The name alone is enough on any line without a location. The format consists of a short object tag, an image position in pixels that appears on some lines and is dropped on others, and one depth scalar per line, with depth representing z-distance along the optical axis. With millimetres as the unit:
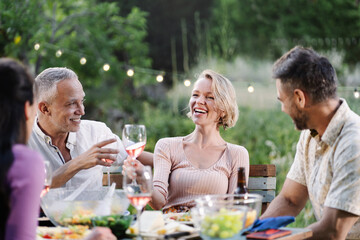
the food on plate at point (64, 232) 1982
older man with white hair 3146
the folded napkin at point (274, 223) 2105
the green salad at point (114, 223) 2027
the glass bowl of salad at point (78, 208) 2133
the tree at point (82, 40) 6508
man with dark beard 2352
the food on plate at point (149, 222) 2066
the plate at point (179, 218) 2302
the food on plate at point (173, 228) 2029
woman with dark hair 1607
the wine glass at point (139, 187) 1971
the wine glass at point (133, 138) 2467
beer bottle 2307
